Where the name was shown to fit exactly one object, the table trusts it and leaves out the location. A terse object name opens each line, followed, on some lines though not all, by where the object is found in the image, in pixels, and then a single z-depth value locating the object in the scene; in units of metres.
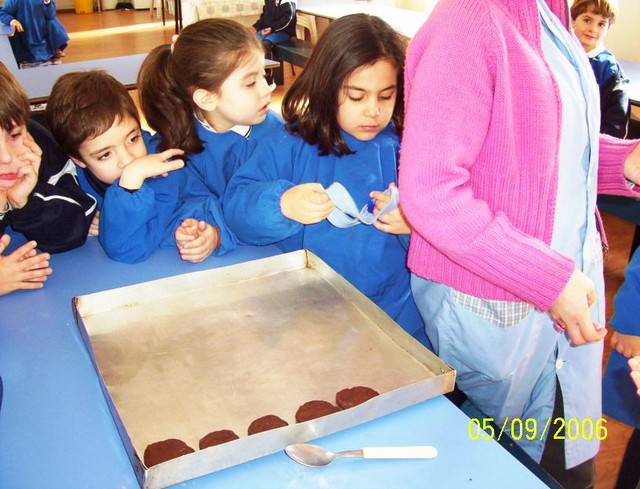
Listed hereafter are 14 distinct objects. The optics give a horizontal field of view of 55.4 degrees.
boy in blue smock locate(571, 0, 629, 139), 2.63
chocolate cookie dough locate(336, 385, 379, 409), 0.78
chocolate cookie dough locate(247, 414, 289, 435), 0.73
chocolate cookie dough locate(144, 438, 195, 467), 0.68
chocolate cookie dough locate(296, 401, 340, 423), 0.75
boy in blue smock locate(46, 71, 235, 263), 1.21
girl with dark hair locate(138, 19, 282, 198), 1.34
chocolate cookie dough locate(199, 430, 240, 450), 0.71
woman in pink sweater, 0.78
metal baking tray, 0.74
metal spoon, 0.71
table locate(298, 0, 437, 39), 4.20
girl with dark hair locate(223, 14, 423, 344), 1.14
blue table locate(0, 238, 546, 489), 0.70
